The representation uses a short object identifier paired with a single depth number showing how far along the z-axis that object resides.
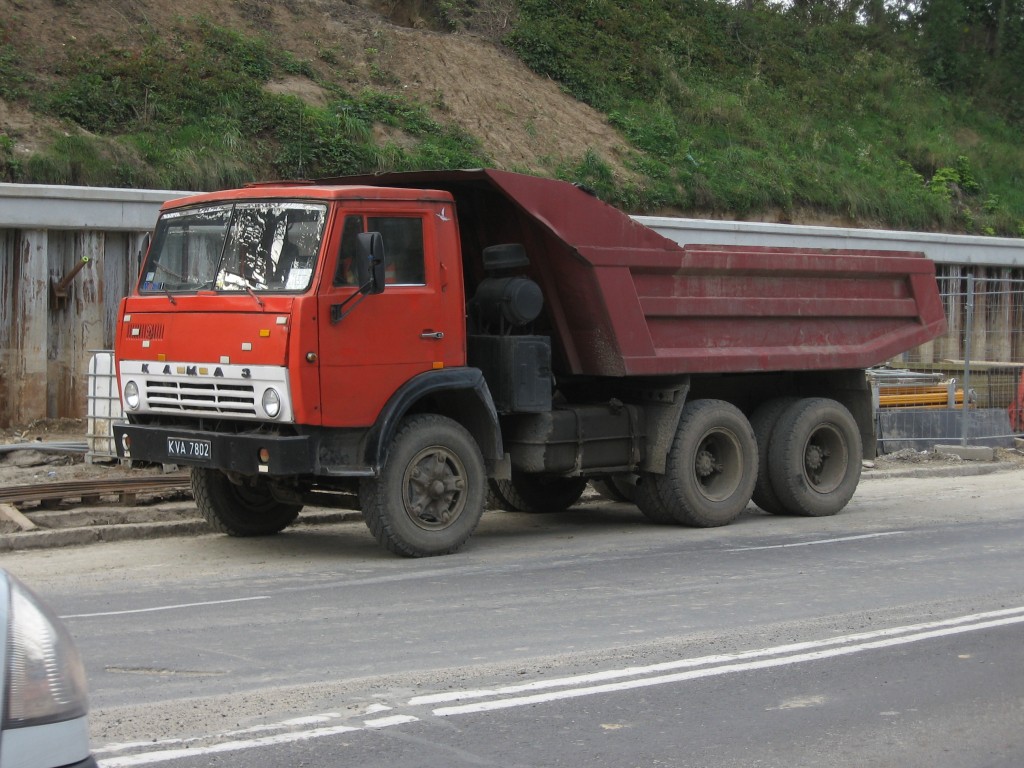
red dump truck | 9.77
